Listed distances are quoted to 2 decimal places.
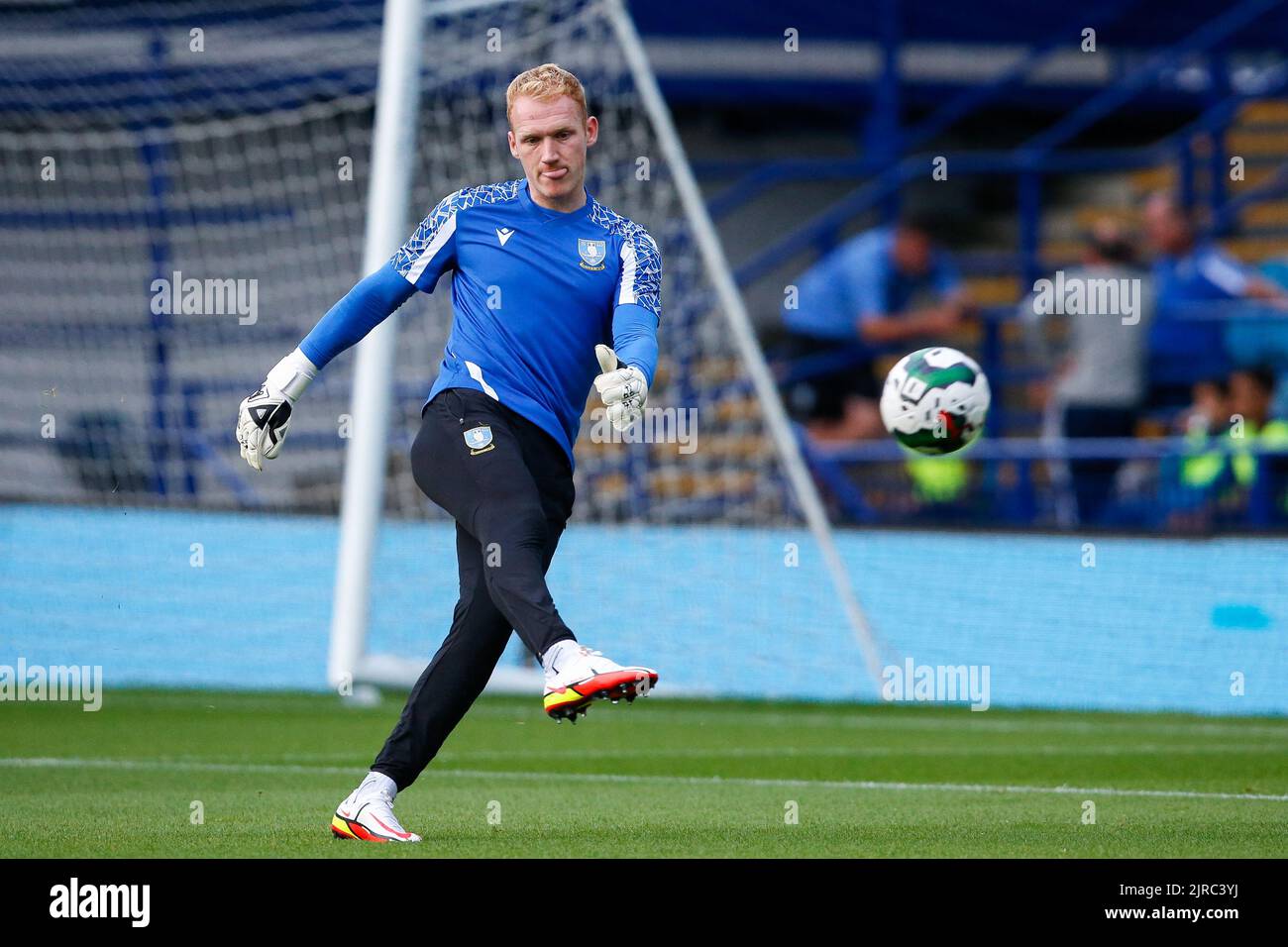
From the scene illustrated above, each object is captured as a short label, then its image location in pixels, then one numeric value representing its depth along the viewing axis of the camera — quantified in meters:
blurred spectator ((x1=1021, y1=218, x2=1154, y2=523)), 13.77
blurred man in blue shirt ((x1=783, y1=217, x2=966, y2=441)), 15.45
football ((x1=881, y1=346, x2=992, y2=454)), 7.31
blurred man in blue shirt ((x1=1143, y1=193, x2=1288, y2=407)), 14.67
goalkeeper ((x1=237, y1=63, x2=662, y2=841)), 5.58
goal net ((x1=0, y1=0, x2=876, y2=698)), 11.98
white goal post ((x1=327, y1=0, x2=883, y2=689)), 10.66
